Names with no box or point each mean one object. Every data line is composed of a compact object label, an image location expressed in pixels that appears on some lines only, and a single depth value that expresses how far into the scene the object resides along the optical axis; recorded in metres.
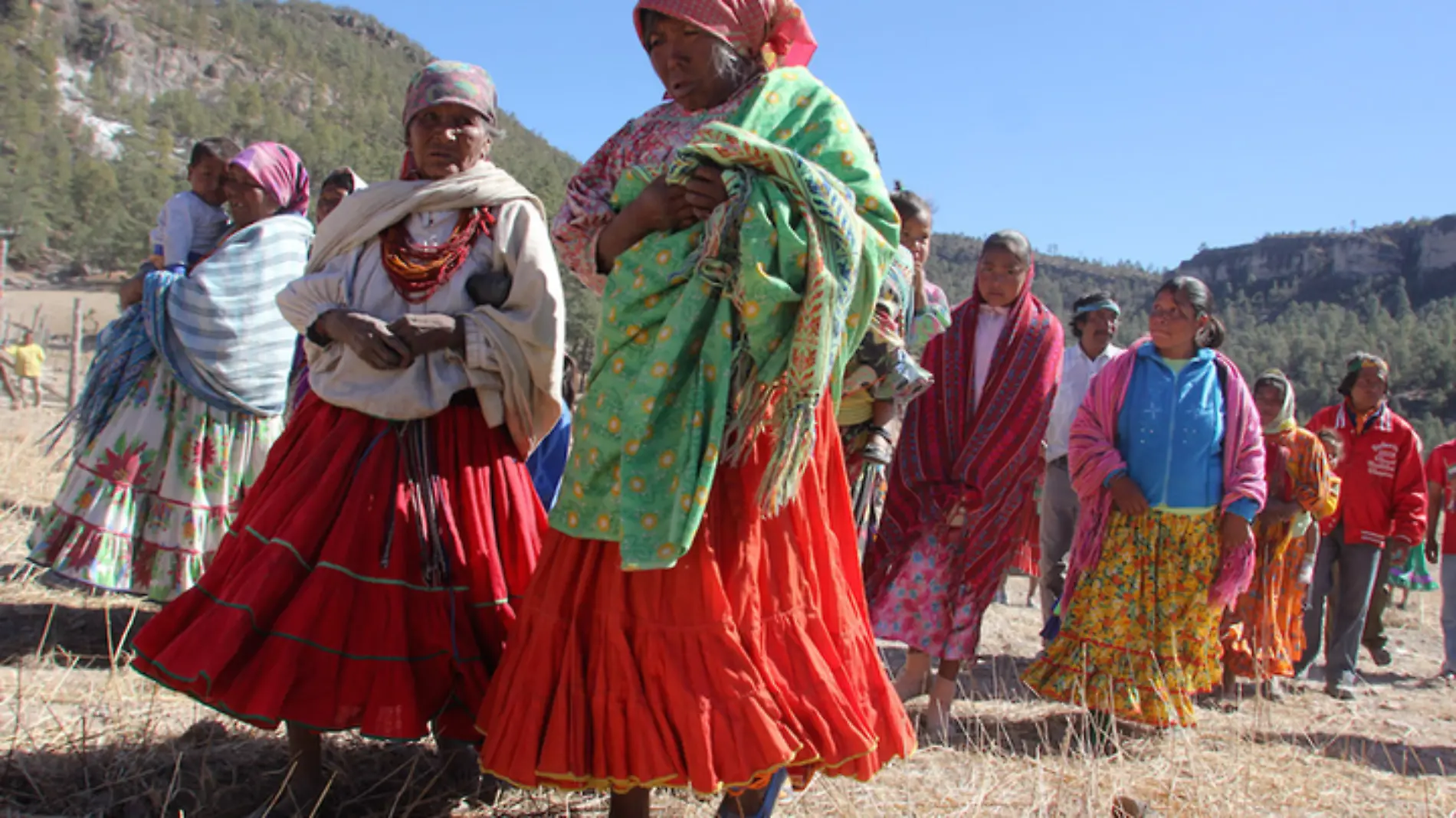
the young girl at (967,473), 4.66
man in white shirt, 6.86
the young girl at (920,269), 4.67
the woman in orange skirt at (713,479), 2.28
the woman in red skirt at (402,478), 2.53
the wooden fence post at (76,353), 15.04
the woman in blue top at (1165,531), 4.69
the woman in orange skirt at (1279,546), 6.22
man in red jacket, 7.41
